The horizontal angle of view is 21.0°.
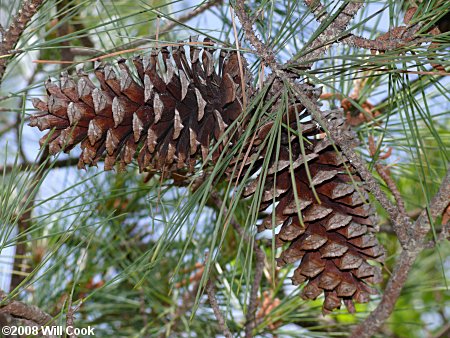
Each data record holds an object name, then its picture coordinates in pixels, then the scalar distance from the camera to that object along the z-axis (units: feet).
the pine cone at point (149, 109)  1.94
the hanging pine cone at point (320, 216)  1.98
